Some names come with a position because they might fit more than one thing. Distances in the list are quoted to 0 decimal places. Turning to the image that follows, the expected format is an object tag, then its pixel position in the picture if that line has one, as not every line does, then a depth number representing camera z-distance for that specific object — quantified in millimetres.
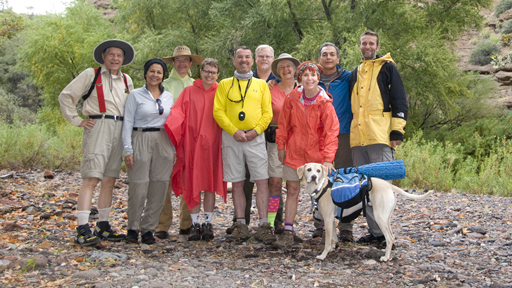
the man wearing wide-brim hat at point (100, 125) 5082
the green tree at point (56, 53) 26844
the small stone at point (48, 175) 10383
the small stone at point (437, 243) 5391
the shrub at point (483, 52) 29844
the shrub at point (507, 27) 31425
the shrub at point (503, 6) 36875
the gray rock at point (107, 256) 4594
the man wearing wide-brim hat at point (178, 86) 6066
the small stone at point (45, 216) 6598
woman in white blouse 5402
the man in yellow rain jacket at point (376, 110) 5238
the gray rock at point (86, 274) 3974
